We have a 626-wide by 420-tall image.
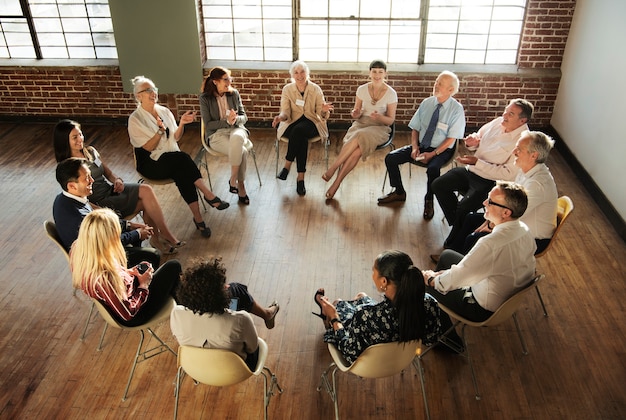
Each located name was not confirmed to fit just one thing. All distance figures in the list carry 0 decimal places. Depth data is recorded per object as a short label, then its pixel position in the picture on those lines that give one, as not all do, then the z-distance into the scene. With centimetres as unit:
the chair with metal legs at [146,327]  308
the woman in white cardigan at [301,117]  545
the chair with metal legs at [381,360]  262
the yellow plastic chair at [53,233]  334
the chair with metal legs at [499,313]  296
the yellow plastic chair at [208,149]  529
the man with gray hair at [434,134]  492
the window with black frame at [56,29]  686
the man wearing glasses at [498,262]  302
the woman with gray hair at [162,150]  461
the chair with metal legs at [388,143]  541
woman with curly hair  264
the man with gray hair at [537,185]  362
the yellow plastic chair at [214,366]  258
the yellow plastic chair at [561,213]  357
